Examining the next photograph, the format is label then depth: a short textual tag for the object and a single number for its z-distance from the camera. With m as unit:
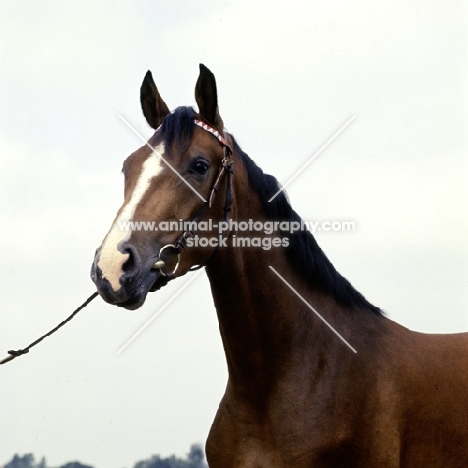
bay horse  4.45
